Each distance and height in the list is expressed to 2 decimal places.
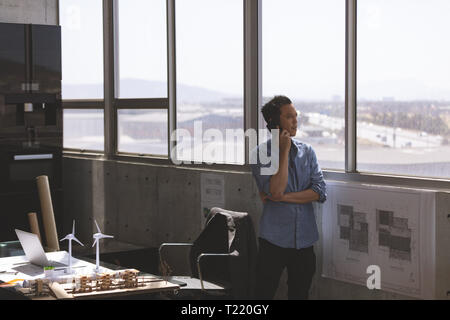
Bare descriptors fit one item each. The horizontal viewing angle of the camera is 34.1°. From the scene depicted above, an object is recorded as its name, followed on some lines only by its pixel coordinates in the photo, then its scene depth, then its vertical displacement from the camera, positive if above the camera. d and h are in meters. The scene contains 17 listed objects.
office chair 5.07 -1.03
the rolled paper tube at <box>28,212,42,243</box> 5.52 -0.82
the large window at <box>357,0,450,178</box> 4.49 +0.16
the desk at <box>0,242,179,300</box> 3.83 -0.95
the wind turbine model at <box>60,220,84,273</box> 4.32 -0.73
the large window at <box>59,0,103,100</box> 7.55 +0.69
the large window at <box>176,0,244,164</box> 5.89 +0.28
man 4.74 -0.65
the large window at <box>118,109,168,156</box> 6.73 -0.17
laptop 4.39 -0.84
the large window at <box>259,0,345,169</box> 5.11 +0.35
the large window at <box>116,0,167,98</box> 6.69 +0.61
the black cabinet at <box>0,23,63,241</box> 7.23 -0.05
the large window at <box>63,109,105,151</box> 7.61 -0.17
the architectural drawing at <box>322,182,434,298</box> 4.47 -0.79
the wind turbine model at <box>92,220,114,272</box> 4.31 -0.90
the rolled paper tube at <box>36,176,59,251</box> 5.79 -0.86
